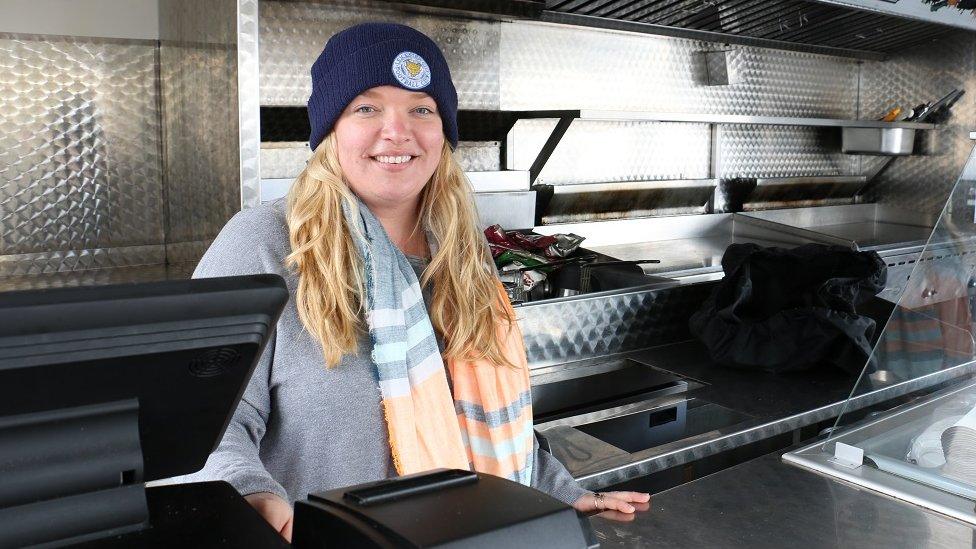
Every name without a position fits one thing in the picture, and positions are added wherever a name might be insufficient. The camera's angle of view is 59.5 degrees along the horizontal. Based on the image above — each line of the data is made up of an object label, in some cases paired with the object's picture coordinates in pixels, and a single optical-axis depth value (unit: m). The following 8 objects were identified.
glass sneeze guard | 1.42
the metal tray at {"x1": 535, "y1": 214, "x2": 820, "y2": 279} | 3.93
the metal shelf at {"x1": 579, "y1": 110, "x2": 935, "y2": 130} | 3.70
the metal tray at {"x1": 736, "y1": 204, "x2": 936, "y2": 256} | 4.99
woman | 1.42
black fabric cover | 2.56
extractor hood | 3.92
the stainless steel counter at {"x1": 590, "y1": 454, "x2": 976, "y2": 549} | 1.22
